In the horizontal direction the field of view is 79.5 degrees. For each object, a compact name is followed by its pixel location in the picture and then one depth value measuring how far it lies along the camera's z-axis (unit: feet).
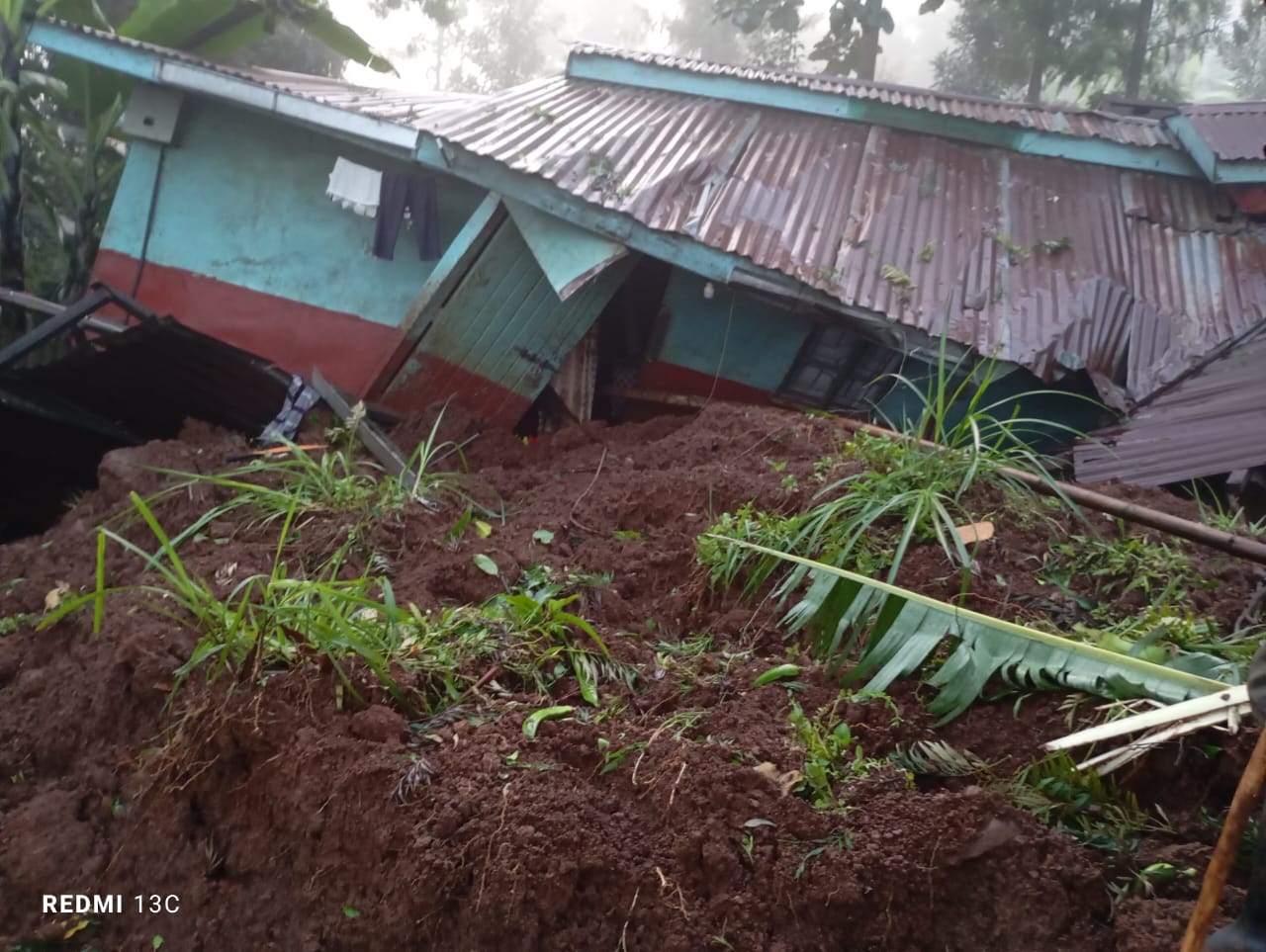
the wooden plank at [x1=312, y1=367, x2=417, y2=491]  12.48
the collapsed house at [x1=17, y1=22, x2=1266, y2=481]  16.60
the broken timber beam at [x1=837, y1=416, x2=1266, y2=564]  7.76
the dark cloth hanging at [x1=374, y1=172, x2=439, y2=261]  18.85
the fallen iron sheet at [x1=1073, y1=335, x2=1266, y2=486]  13.57
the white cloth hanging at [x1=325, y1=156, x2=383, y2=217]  18.80
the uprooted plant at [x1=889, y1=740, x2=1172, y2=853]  5.46
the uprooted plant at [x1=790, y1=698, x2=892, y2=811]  5.90
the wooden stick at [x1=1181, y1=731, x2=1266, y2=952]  3.85
